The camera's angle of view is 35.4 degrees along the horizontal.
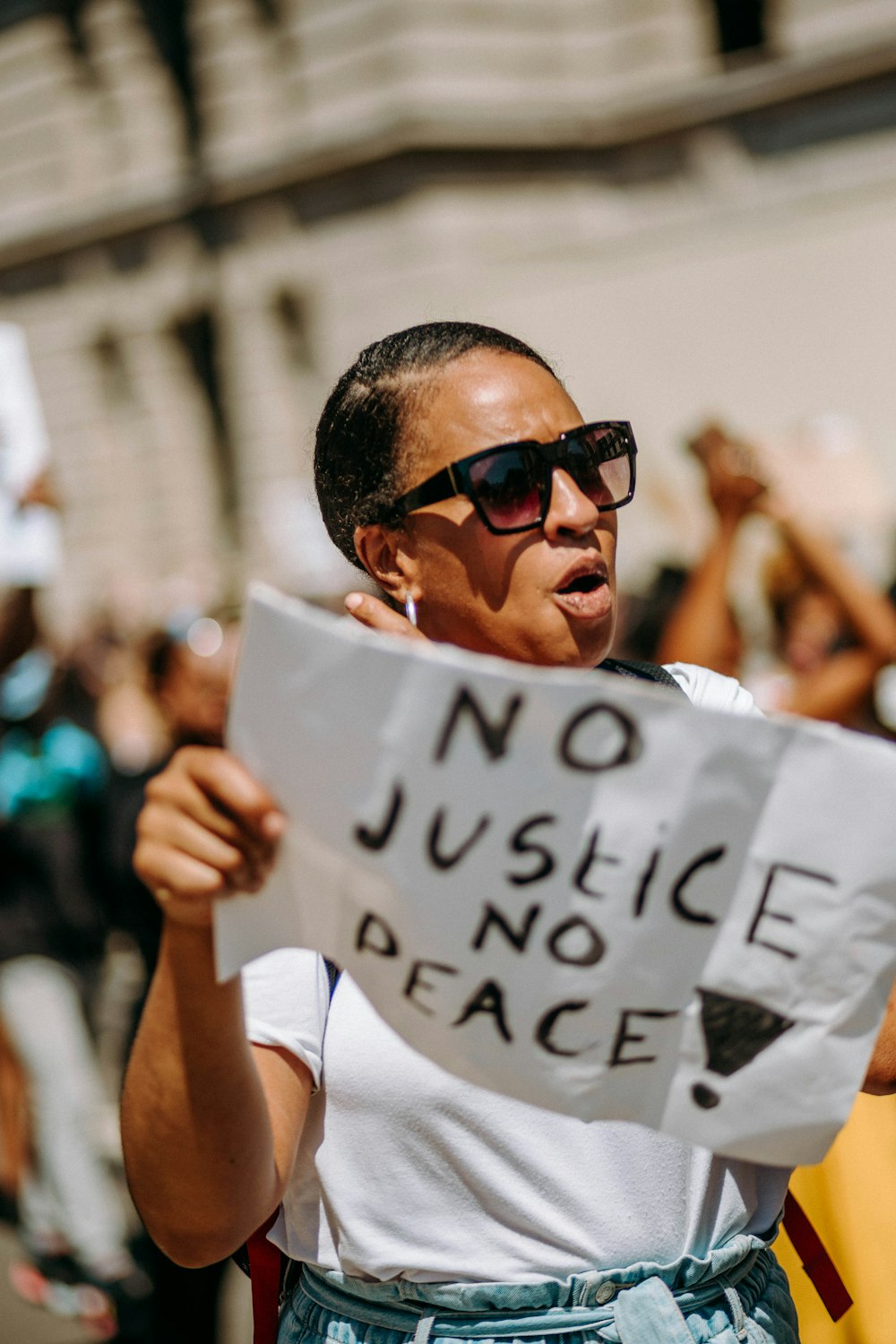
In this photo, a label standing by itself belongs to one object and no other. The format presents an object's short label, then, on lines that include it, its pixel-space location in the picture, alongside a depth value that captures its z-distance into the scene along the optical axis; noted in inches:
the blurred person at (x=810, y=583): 136.2
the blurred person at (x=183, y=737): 153.8
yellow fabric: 67.8
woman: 50.8
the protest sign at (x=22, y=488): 176.4
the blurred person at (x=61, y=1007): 178.5
